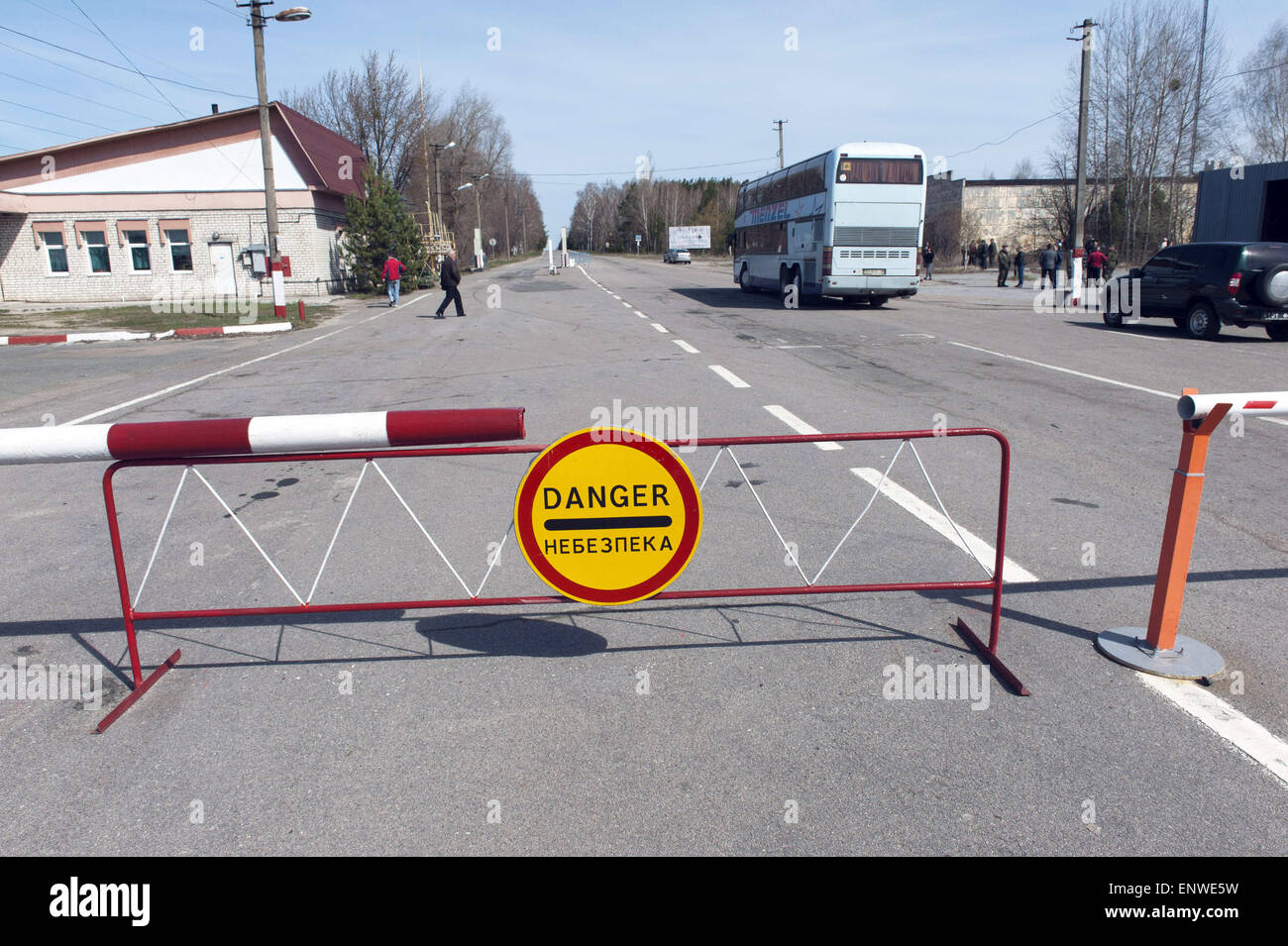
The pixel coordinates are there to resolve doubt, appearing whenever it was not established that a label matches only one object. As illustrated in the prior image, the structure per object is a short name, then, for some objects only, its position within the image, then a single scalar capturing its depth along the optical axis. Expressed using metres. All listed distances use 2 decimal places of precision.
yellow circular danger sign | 3.85
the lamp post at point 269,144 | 22.48
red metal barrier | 3.90
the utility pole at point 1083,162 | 27.78
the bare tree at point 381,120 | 53.25
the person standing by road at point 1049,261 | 34.59
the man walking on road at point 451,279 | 24.47
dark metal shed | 32.00
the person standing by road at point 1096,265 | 30.47
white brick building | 31.59
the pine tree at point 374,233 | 34.09
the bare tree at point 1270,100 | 52.91
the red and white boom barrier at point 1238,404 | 3.85
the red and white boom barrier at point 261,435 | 3.73
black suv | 16.61
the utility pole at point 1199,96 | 44.19
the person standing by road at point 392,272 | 29.25
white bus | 23.50
